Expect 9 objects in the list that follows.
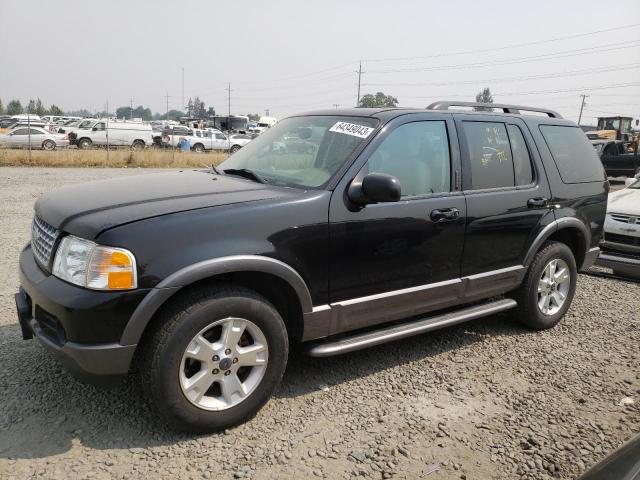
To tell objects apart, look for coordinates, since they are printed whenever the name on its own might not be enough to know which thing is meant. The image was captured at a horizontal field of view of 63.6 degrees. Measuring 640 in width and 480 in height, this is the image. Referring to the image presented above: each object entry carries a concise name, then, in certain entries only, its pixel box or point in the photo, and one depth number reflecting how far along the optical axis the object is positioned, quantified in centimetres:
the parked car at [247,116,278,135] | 5908
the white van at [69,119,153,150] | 3123
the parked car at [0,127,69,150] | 2666
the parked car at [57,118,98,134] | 3225
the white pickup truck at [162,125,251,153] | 3428
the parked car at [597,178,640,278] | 635
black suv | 265
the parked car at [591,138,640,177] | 1872
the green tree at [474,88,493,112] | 11801
